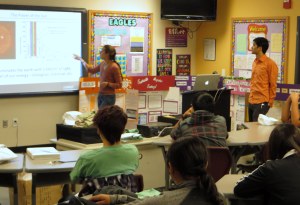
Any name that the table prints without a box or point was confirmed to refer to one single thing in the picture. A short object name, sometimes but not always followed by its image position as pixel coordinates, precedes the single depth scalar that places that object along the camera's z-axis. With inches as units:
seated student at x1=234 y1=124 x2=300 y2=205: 108.2
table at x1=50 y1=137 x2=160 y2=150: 184.4
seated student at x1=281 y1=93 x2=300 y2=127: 198.7
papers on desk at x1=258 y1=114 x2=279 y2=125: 214.5
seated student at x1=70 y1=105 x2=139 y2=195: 120.8
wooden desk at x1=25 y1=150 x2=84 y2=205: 143.4
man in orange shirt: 261.7
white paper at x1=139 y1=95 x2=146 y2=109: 326.3
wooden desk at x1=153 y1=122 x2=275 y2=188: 179.2
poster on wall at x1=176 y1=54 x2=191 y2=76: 359.9
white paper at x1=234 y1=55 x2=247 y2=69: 327.9
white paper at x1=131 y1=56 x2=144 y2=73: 331.6
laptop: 236.2
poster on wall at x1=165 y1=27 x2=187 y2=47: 350.6
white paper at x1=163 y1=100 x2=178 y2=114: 268.9
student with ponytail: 81.2
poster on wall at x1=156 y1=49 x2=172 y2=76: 346.6
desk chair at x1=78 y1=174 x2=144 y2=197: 120.2
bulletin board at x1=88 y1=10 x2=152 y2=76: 312.7
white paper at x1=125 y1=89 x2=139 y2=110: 309.1
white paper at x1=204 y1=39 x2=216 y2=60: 352.8
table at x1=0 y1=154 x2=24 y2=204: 142.8
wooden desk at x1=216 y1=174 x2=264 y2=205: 118.1
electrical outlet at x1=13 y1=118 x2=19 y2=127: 289.1
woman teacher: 277.0
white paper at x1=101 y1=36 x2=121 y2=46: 316.2
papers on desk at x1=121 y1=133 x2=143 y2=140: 190.8
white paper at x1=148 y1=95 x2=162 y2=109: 329.8
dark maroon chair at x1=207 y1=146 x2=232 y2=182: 151.9
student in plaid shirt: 167.0
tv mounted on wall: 339.3
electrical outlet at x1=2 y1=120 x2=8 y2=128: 285.8
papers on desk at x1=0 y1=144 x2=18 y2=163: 148.8
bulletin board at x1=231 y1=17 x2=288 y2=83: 304.2
